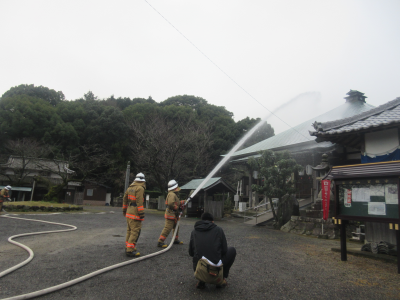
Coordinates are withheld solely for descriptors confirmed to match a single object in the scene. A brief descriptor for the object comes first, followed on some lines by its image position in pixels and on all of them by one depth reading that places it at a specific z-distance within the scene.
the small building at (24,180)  27.45
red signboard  10.23
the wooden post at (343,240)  6.34
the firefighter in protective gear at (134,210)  5.89
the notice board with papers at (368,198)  5.64
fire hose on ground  3.48
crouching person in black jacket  3.82
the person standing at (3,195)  13.35
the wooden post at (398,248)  5.38
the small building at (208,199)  17.87
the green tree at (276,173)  12.29
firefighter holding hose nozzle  7.18
